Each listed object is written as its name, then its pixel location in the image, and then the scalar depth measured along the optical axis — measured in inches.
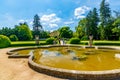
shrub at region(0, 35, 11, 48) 300.8
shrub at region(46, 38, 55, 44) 369.1
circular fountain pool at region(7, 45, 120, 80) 88.5
